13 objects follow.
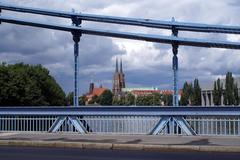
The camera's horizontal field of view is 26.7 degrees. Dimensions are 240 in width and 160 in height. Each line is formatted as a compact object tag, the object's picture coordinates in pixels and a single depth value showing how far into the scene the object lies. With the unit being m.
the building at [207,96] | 123.06
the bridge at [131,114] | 21.20
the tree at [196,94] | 117.56
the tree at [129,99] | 133.62
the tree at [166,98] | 121.68
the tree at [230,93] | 102.69
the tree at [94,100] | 144.75
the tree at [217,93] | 112.69
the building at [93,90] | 183.16
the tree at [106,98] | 128.29
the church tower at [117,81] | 175.62
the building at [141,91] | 161.51
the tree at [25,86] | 73.81
